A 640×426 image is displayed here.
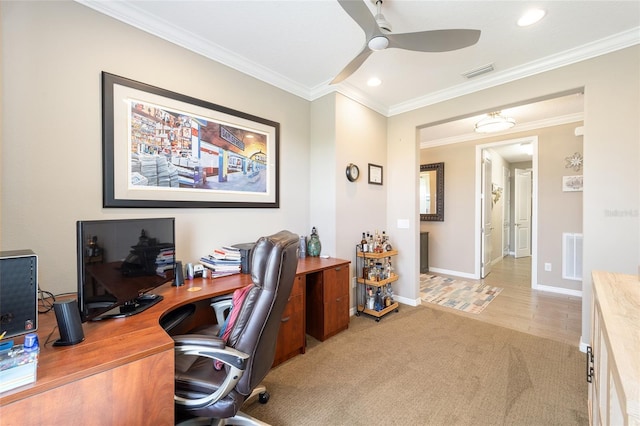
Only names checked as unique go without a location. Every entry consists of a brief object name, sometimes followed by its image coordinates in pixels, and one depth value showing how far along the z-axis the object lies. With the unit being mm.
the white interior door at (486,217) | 4812
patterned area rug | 3520
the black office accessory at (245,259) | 2234
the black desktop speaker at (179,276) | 1910
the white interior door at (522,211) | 6758
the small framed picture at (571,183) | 3861
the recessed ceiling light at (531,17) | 1898
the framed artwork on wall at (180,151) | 1863
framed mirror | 5219
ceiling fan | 1581
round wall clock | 3105
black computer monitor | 1237
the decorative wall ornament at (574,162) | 3865
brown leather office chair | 1177
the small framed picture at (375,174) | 3465
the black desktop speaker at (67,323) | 1062
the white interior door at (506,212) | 6589
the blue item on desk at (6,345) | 959
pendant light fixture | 3669
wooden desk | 832
